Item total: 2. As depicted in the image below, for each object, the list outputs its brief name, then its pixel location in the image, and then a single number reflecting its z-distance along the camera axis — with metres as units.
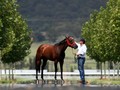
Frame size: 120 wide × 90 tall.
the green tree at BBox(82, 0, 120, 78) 40.41
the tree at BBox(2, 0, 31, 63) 56.36
